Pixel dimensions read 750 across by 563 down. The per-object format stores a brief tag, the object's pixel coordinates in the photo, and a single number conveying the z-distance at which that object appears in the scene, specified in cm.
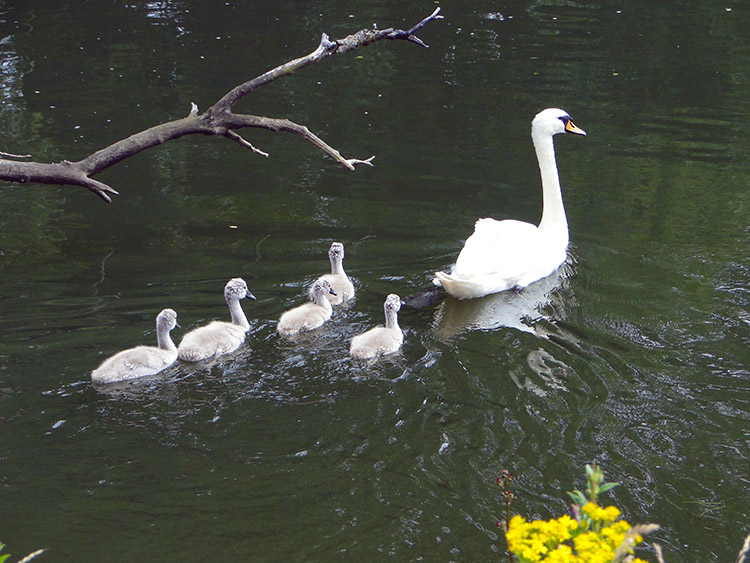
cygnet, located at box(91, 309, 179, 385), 627
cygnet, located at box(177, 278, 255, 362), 673
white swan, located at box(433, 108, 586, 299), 769
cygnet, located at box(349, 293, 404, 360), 657
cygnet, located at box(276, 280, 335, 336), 703
